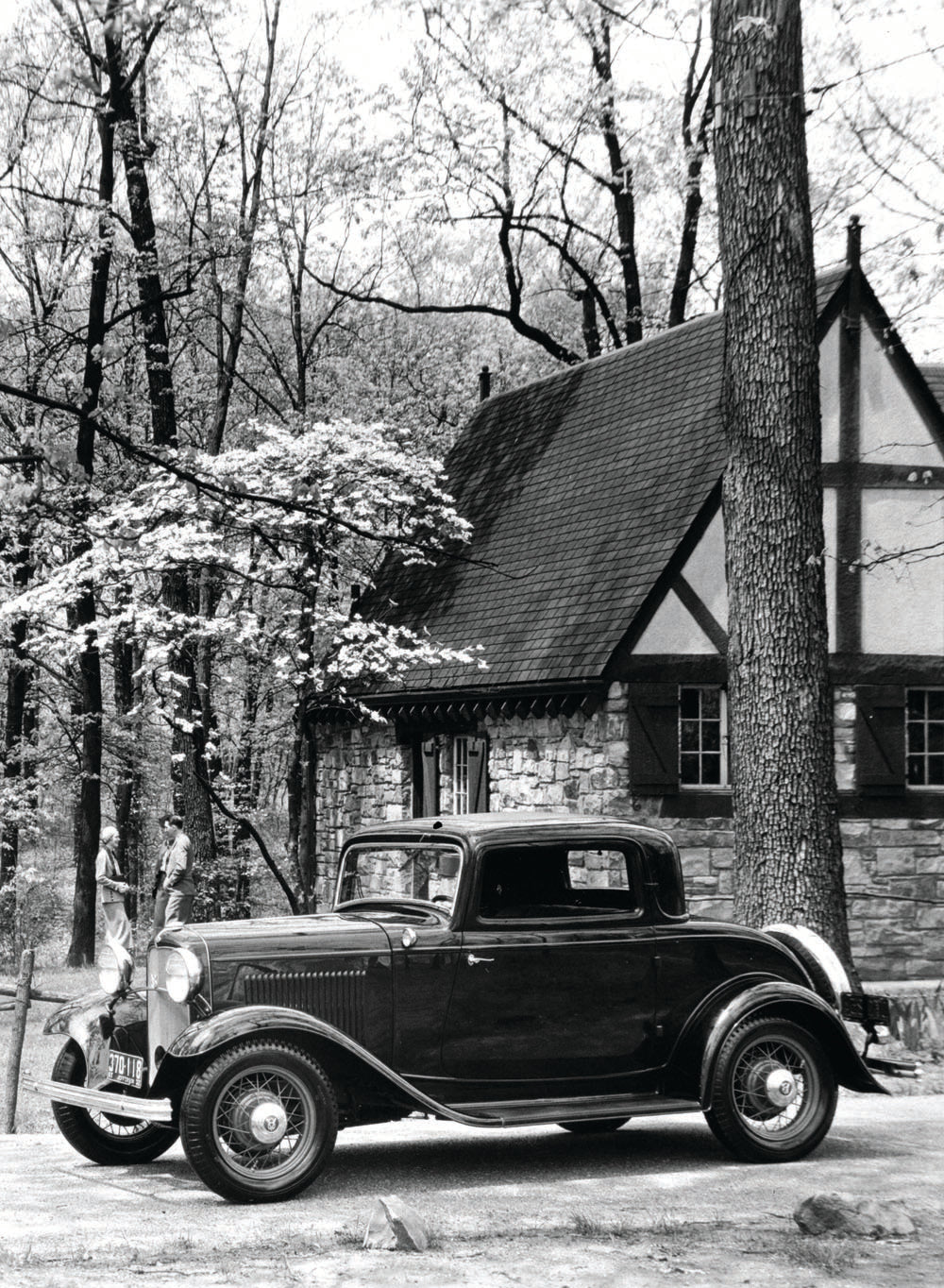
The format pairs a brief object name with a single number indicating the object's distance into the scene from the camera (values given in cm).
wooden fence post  994
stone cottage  1770
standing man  2019
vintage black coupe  750
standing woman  1798
